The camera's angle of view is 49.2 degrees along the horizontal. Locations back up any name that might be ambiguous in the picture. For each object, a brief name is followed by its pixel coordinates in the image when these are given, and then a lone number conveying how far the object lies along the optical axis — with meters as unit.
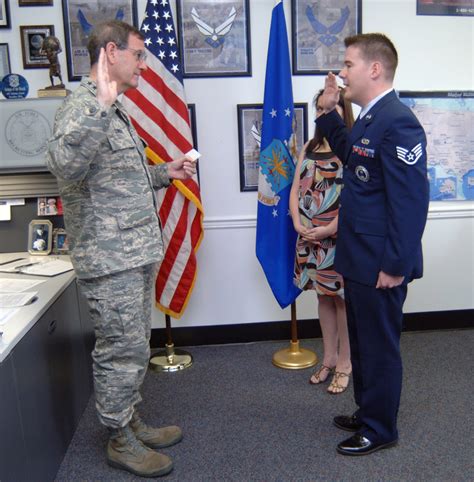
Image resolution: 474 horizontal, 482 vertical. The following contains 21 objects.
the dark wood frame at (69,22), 2.76
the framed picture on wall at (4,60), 2.77
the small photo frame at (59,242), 2.61
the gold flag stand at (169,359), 2.81
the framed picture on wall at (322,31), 2.88
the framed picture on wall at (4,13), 2.73
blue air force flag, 2.59
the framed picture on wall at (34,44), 2.76
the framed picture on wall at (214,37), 2.82
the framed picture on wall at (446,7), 2.94
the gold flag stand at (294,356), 2.78
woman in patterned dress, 2.37
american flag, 2.55
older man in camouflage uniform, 1.72
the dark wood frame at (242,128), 2.90
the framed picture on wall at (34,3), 2.74
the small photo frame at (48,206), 2.59
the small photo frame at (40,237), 2.59
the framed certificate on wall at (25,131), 2.43
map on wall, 3.04
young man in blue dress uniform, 1.70
